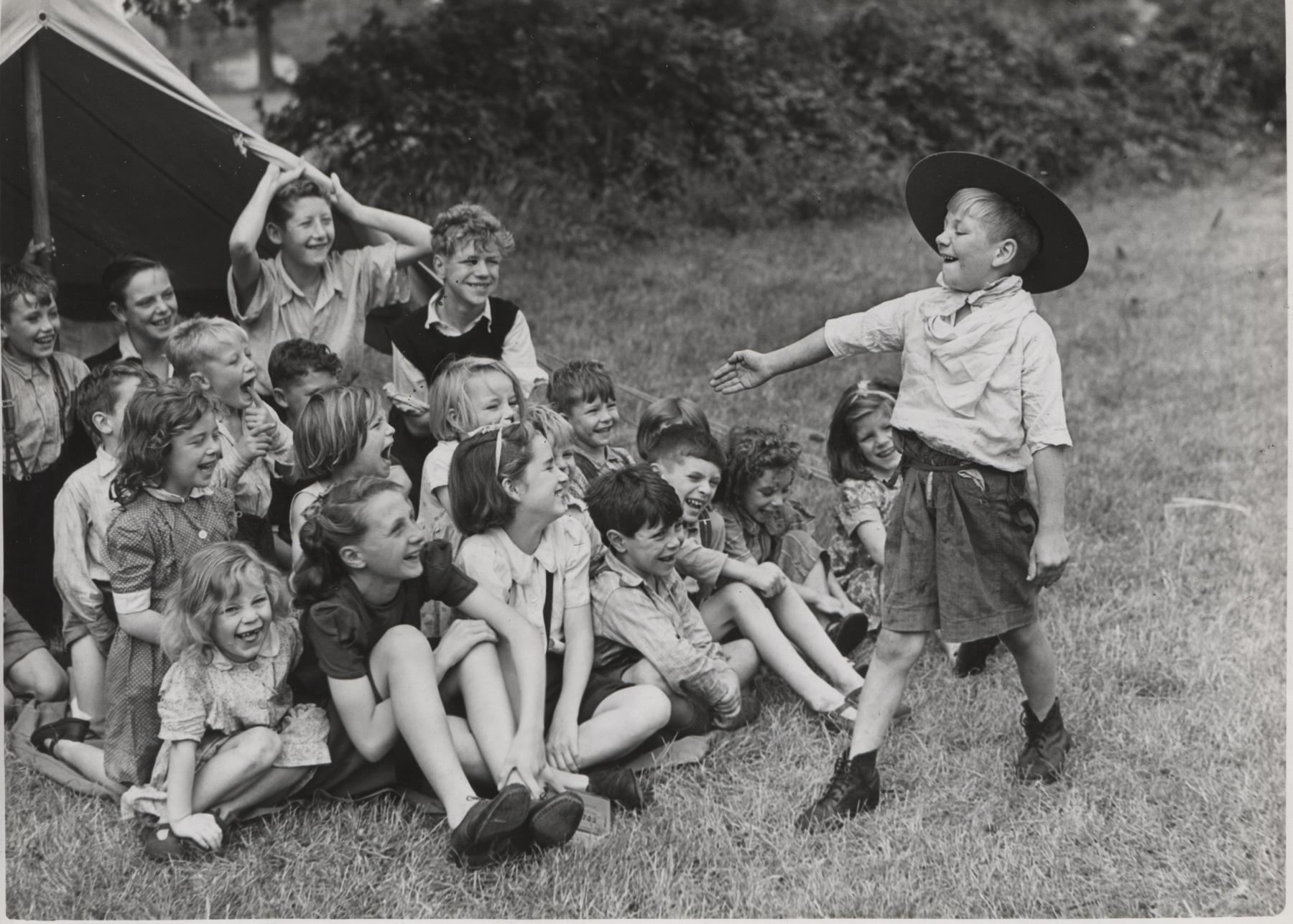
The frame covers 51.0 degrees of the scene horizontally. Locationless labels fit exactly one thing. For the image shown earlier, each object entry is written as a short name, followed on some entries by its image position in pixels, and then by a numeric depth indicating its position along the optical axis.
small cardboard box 3.50
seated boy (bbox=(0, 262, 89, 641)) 4.43
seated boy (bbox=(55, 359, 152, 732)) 3.88
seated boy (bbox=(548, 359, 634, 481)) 4.52
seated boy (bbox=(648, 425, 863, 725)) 4.23
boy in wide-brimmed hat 3.50
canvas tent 4.72
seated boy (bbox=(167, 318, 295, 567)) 4.25
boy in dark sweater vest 4.84
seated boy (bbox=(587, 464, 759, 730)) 3.93
